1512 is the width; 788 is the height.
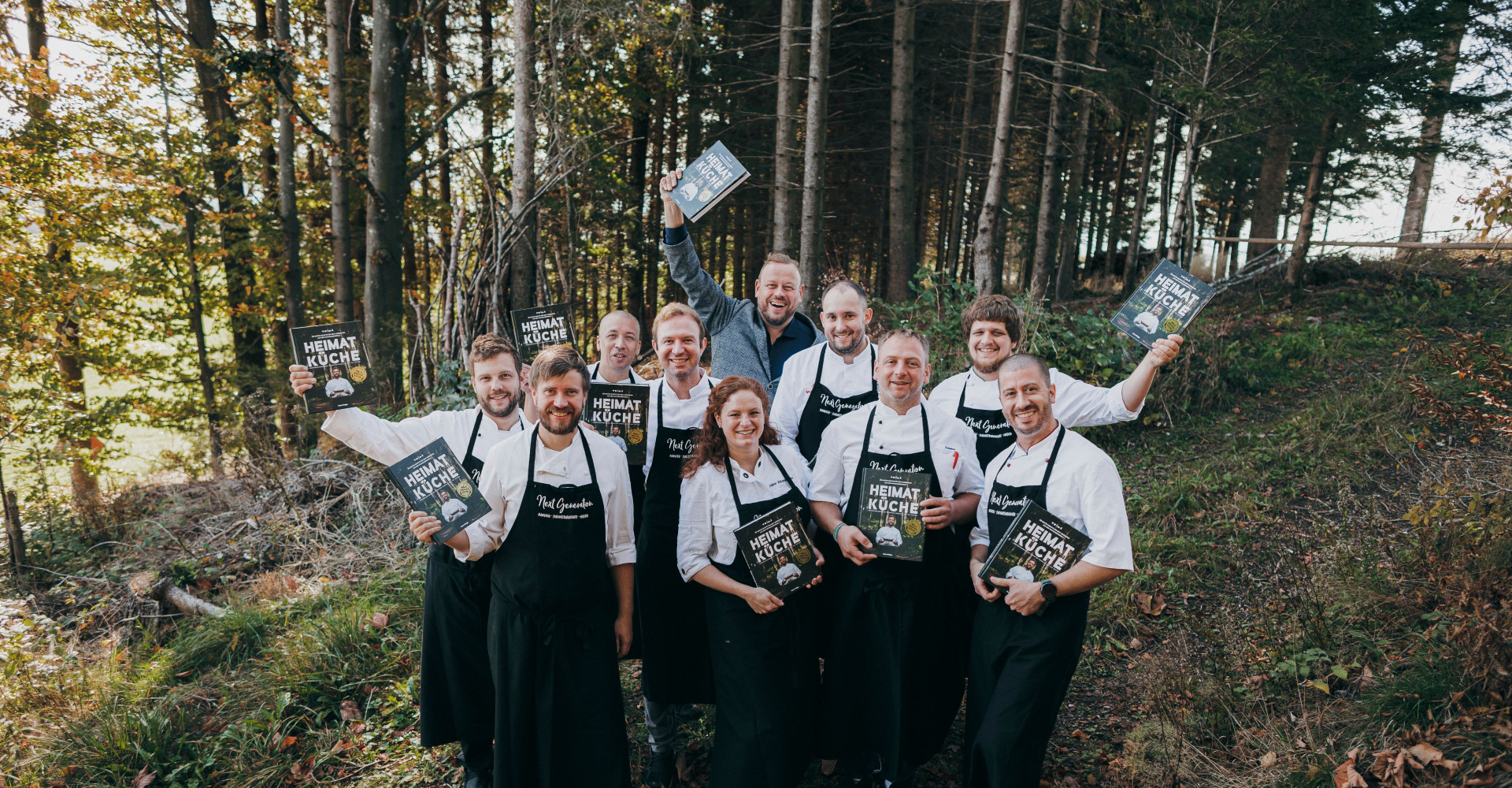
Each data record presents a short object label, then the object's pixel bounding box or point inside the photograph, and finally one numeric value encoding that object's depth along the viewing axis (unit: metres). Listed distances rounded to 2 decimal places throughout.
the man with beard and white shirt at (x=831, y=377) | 3.71
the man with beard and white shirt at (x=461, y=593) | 3.36
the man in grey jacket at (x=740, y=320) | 4.30
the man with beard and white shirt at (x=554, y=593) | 3.02
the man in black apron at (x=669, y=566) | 3.56
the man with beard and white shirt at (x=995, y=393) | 3.54
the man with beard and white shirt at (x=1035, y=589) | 2.81
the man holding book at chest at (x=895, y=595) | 3.18
